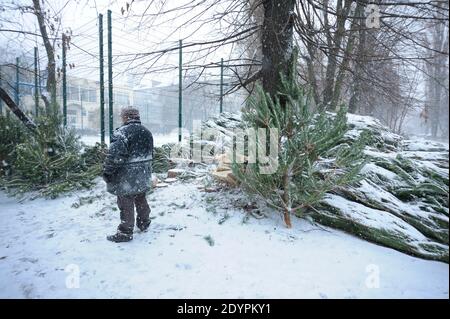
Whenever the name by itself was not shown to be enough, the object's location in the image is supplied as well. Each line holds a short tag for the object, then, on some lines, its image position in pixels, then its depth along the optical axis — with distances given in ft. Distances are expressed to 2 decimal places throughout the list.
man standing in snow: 11.68
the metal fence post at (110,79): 24.24
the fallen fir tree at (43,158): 18.62
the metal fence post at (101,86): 24.36
